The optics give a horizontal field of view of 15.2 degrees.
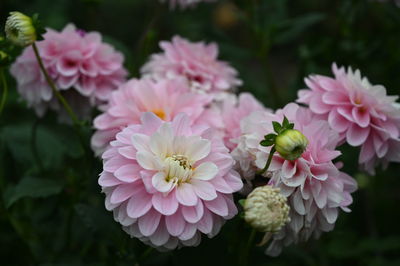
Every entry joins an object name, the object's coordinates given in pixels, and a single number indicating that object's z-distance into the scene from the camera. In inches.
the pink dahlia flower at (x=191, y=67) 48.8
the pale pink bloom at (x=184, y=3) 52.4
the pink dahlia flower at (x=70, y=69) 47.1
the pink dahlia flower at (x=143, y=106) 44.9
